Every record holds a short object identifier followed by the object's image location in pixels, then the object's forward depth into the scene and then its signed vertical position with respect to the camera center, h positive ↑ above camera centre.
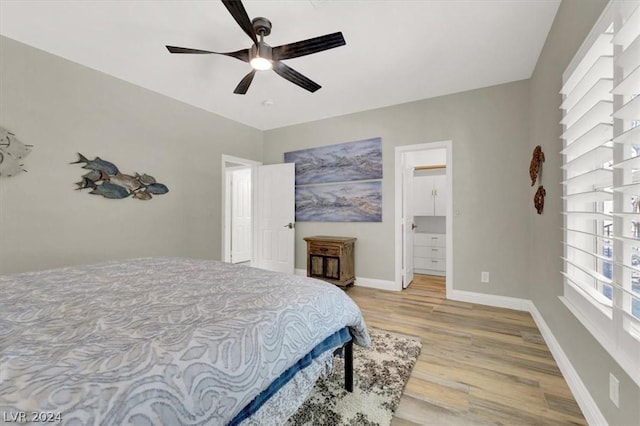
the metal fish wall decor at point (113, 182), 2.86 +0.35
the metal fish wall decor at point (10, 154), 2.32 +0.51
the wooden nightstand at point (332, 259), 3.87 -0.66
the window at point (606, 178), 1.09 +0.20
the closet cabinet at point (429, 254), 4.93 -0.71
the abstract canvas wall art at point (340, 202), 4.03 +0.20
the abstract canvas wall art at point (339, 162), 4.03 +0.84
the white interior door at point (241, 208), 6.30 +0.14
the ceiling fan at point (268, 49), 1.83 +1.23
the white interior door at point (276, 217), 4.60 -0.05
